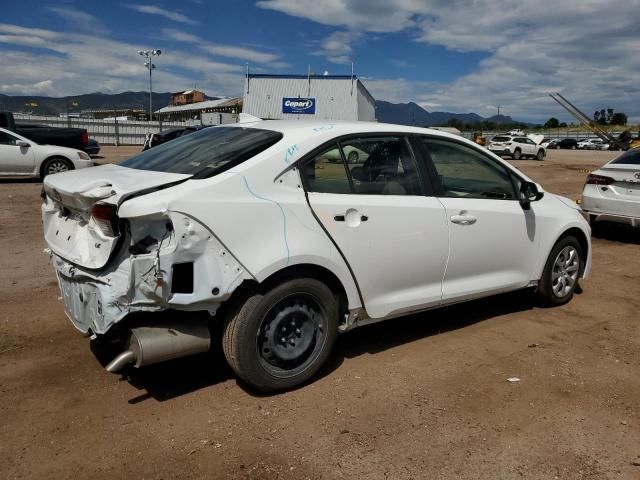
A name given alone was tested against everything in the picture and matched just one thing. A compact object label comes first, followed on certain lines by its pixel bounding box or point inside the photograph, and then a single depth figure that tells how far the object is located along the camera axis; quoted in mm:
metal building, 53844
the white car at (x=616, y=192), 8164
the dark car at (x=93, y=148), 22312
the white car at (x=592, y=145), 62794
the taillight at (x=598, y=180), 8484
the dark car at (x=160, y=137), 24947
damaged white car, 3139
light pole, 50781
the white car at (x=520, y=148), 35781
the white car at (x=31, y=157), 14016
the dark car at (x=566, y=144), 65688
